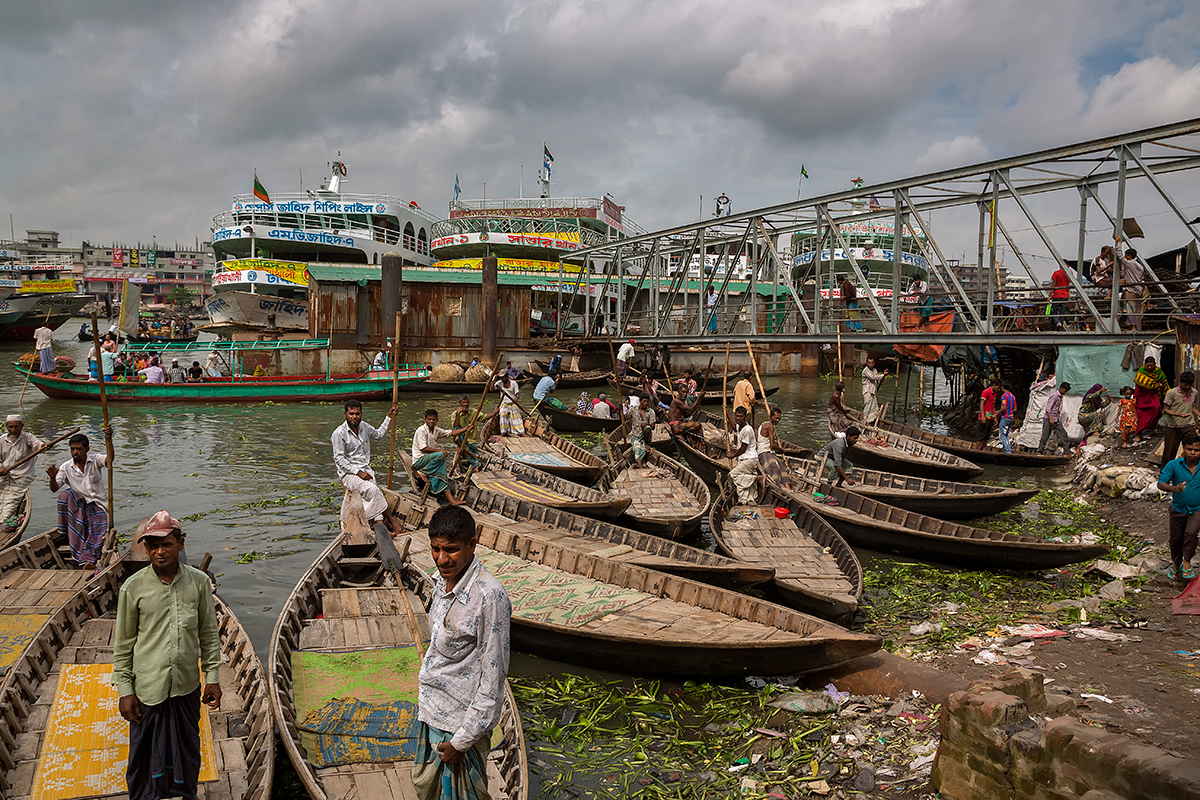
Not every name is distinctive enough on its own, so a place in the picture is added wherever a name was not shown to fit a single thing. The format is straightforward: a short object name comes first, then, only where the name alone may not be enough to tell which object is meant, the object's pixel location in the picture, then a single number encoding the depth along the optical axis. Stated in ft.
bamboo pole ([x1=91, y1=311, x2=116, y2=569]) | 27.49
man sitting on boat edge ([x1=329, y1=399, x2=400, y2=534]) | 27.73
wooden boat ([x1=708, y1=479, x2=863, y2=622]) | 24.61
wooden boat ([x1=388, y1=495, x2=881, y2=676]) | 19.47
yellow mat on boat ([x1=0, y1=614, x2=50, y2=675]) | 20.26
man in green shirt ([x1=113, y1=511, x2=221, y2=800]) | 12.43
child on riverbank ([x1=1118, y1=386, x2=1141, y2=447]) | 47.16
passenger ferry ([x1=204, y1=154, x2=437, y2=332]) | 126.11
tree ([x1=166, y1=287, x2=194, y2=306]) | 327.06
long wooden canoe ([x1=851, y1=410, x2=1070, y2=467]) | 52.65
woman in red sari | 45.16
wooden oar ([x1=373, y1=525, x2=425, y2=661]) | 24.78
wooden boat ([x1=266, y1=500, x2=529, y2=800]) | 14.64
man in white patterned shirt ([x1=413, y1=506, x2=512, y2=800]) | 10.41
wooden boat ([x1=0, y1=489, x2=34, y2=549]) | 28.84
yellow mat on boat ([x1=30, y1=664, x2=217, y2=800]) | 14.58
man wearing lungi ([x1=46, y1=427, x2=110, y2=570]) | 27.04
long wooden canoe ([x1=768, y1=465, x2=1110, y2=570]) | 28.53
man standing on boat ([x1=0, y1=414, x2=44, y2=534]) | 28.19
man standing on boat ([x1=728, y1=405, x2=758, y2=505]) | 36.76
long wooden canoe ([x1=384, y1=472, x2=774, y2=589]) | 25.46
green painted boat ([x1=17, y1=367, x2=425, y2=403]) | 81.15
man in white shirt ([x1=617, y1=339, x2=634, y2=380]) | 84.43
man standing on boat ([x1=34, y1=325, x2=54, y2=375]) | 88.63
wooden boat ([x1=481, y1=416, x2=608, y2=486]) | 45.91
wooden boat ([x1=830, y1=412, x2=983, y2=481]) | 49.32
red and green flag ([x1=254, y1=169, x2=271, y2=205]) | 128.98
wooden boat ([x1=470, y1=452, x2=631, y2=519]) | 33.91
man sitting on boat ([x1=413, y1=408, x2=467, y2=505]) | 34.40
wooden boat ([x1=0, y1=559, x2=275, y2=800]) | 14.69
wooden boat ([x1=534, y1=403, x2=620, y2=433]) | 67.66
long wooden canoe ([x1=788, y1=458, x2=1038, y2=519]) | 37.58
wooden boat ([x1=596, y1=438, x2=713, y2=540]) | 34.09
